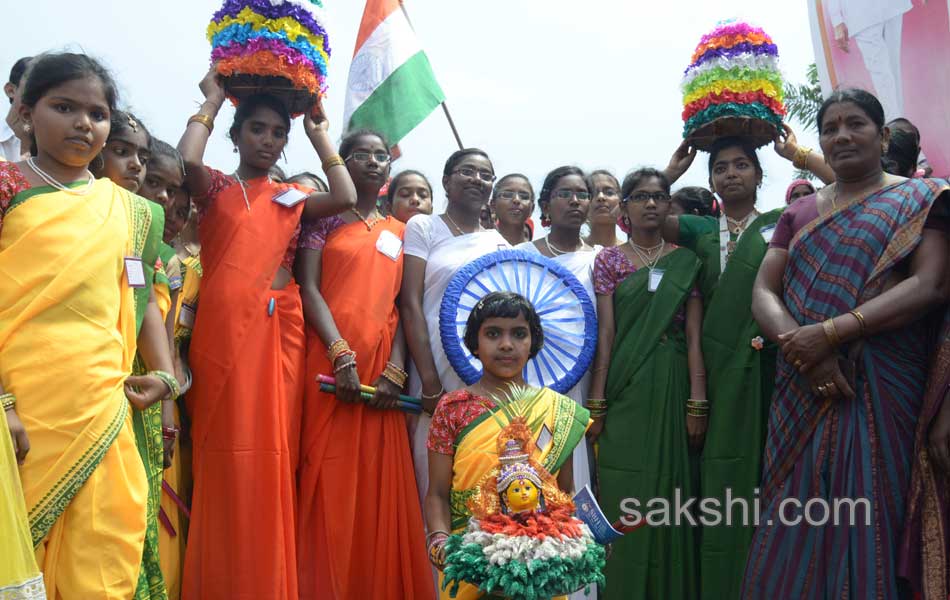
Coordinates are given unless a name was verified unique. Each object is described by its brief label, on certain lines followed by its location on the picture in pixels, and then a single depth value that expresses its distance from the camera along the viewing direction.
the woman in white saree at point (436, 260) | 5.00
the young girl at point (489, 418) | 3.78
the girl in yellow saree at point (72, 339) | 3.21
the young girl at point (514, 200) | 6.50
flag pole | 7.75
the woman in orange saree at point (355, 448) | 4.63
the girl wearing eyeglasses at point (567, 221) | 5.84
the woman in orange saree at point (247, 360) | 4.29
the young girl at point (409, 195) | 6.78
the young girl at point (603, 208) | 6.52
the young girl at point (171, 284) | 4.33
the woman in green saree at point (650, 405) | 5.04
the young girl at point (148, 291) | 3.68
